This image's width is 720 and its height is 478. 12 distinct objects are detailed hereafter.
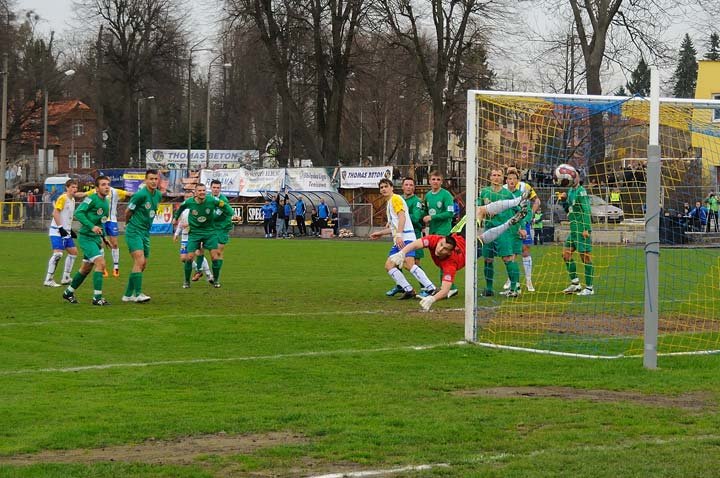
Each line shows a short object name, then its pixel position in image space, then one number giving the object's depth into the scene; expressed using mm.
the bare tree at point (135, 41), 70812
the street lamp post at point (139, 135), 84562
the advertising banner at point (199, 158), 72438
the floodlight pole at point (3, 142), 54000
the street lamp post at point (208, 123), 62319
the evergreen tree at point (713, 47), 54500
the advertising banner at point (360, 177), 48500
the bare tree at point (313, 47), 51469
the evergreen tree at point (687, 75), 70300
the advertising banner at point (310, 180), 50000
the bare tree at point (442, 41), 49625
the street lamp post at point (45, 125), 62081
